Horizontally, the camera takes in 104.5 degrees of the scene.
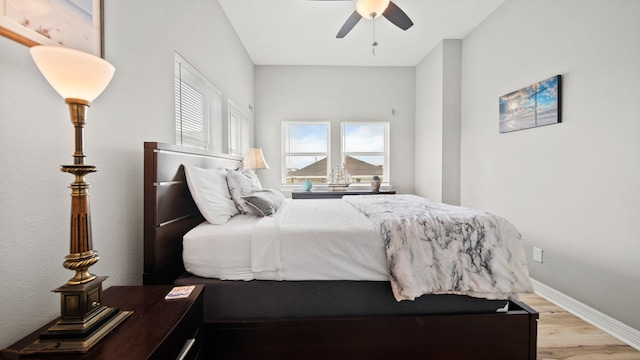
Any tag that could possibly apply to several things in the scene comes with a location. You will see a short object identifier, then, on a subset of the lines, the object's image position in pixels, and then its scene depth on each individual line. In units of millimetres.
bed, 1336
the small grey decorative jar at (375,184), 4184
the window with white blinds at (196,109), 1965
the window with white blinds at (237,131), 3216
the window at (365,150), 4625
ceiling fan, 2221
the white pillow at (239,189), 1880
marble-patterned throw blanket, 1372
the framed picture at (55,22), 814
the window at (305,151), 4570
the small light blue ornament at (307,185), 4309
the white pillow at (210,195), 1580
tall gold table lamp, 703
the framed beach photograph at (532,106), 2254
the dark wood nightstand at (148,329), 706
